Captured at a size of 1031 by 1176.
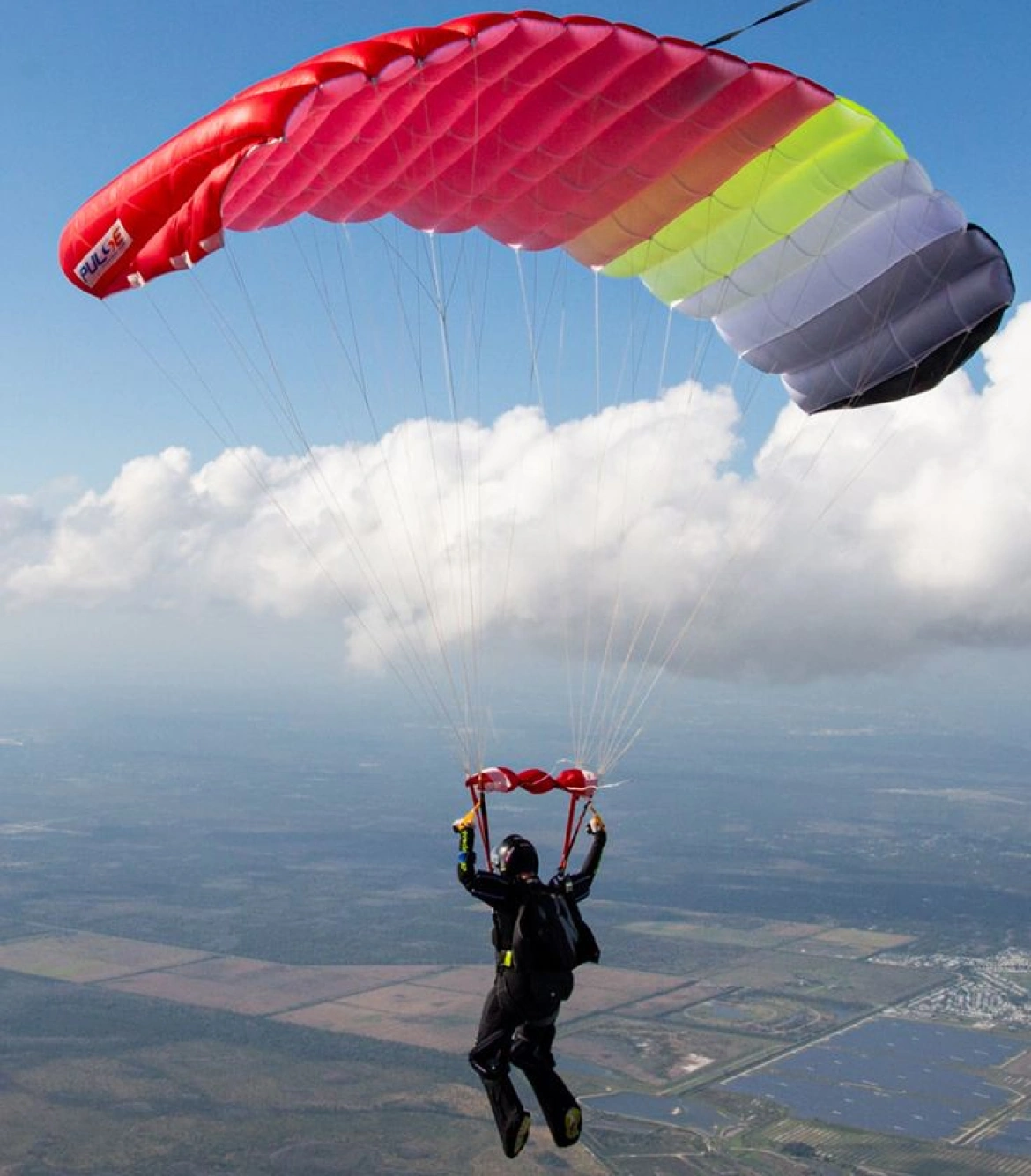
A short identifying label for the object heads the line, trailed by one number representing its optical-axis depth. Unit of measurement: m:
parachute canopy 11.01
